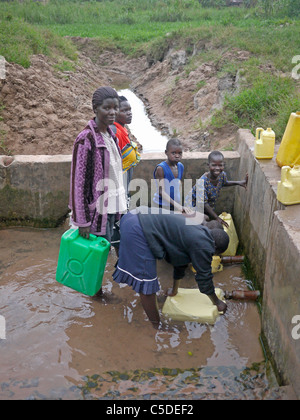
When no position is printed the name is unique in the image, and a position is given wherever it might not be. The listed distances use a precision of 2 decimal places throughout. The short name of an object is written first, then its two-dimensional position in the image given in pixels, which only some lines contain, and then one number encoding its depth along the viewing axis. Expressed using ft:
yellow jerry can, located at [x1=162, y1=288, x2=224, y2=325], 10.23
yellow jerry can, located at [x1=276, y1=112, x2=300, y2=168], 10.86
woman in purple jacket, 9.30
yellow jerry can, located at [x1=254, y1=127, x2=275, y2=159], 12.22
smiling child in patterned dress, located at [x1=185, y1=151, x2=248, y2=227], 12.71
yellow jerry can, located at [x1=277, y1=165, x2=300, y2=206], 9.26
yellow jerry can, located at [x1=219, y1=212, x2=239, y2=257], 13.42
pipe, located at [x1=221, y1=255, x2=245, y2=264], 12.98
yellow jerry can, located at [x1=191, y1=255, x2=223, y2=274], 12.45
